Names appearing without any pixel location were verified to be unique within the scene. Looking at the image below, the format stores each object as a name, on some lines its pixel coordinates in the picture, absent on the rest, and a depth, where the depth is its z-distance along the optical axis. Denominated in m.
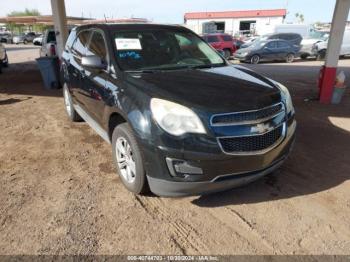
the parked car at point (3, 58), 14.22
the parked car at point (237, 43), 21.73
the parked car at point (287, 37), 19.56
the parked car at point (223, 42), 20.93
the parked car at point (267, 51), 18.48
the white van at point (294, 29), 24.57
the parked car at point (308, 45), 20.31
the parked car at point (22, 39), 46.66
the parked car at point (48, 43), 12.19
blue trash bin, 9.13
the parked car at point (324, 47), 20.41
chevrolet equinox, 2.84
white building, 51.66
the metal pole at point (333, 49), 7.00
